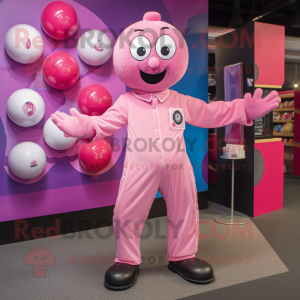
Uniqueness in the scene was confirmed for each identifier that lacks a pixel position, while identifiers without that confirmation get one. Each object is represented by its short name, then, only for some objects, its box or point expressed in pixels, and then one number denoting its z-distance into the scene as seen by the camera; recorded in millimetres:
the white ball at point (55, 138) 2576
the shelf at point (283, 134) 6340
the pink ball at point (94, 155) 2668
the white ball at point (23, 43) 2422
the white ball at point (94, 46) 2713
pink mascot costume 1830
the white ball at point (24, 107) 2416
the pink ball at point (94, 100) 2605
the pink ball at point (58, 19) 2531
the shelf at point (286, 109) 6274
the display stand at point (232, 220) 3158
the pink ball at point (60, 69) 2525
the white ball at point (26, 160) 2443
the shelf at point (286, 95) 6320
